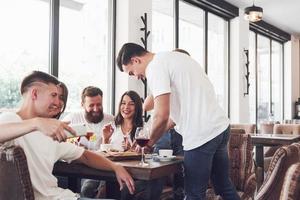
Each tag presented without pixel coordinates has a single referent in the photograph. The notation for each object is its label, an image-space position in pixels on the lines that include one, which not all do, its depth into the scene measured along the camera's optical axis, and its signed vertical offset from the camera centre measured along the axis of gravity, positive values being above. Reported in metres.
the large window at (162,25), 5.23 +1.17
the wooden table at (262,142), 3.97 -0.32
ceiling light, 5.64 +1.41
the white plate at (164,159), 2.09 -0.26
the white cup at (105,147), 2.43 -0.23
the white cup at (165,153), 2.17 -0.24
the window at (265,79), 8.16 +0.72
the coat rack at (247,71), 7.27 +0.73
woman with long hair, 3.04 -0.07
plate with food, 2.14 -0.25
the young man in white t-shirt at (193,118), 2.11 -0.04
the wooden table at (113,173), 1.85 -0.30
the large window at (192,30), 5.88 +1.26
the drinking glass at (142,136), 2.07 -0.14
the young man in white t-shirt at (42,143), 1.60 -0.14
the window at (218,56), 6.68 +0.96
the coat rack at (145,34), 4.62 +0.91
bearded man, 3.24 -0.03
